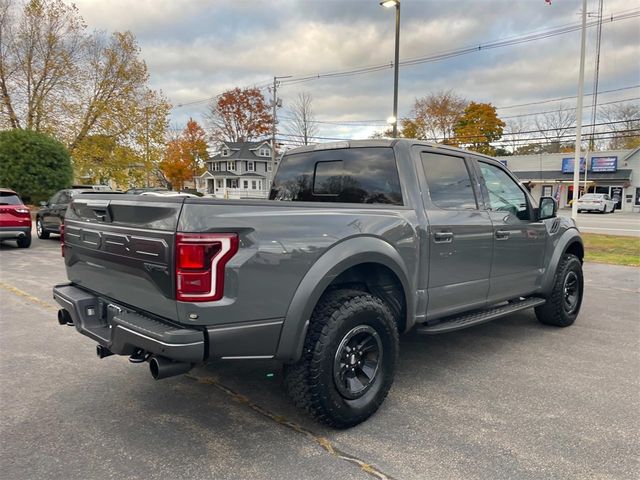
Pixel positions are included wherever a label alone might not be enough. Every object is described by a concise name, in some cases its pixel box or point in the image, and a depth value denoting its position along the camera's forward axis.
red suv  11.25
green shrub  21.86
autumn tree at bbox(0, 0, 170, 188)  24.47
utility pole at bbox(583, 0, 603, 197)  19.60
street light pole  13.91
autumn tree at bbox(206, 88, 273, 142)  63.88
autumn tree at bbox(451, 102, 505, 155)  48.66
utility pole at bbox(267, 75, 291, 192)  38.96
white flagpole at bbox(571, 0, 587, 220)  14.78
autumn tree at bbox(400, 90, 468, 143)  53.34
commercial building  38.00
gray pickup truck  2.45
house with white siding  60.72
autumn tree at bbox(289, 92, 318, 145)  47.57
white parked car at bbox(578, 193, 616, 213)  33.56
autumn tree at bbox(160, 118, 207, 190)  55.69
